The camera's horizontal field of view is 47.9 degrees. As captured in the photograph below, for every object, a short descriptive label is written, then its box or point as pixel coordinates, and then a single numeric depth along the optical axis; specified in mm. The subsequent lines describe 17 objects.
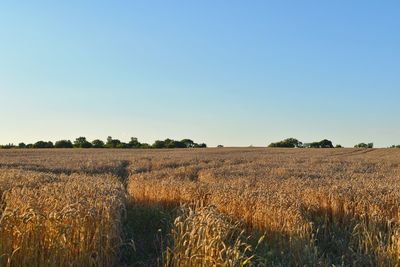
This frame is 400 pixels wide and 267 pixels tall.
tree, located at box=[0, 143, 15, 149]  71688
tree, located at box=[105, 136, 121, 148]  76544
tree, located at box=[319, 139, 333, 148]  85850
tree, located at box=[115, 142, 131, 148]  75188
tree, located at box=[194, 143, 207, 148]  80025
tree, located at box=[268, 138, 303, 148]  83856
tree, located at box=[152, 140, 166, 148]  76656
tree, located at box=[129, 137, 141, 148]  78331
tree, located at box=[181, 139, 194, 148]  79312
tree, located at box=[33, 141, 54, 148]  73938
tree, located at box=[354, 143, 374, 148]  83388
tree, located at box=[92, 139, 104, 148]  76375
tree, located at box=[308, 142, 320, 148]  85744
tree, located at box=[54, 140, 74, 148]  75062
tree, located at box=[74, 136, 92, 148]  74688
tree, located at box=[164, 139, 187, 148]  76625
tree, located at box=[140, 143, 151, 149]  76812
